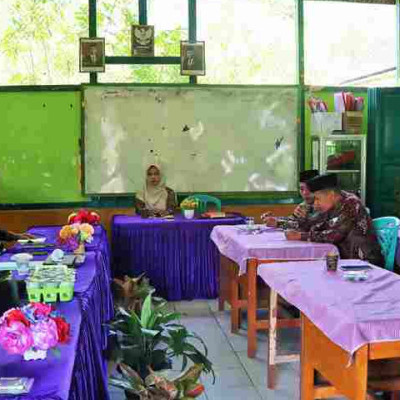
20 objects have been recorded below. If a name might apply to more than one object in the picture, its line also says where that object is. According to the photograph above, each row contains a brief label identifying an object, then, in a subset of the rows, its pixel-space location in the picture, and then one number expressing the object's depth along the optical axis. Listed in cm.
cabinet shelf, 612
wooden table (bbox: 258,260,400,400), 203
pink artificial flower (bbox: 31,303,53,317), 167
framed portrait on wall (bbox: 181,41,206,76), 610
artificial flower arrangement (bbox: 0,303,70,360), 162
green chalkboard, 592
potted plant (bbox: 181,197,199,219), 554
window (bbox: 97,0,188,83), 604
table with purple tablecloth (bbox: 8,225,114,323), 334
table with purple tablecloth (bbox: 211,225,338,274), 360
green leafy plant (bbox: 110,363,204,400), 232
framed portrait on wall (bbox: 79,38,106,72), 595
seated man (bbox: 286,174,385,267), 382
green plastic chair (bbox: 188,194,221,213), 604
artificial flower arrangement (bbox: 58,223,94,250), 367
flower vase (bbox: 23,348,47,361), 162
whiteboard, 600
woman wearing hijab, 582
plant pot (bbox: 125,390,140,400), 253
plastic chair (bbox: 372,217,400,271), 404
